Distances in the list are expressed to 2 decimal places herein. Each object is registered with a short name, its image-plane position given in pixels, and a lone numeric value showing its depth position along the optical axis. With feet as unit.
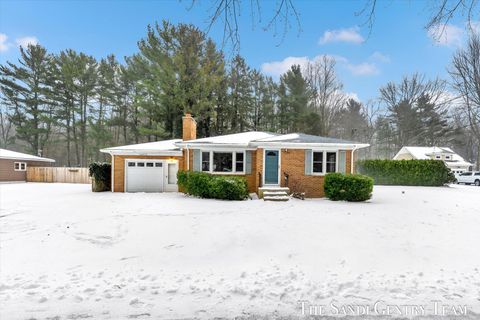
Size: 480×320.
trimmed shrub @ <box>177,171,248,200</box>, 38.50
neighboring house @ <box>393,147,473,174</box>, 100.68
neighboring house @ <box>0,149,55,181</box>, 75.41
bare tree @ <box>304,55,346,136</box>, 100.78
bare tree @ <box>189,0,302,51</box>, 9.70
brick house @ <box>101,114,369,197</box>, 42.88
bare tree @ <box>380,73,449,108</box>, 105.50
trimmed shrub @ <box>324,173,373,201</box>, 36.94
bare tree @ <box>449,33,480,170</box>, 71.20
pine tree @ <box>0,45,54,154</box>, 90.48
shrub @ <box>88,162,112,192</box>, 50.85
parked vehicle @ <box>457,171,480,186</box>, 81.97
